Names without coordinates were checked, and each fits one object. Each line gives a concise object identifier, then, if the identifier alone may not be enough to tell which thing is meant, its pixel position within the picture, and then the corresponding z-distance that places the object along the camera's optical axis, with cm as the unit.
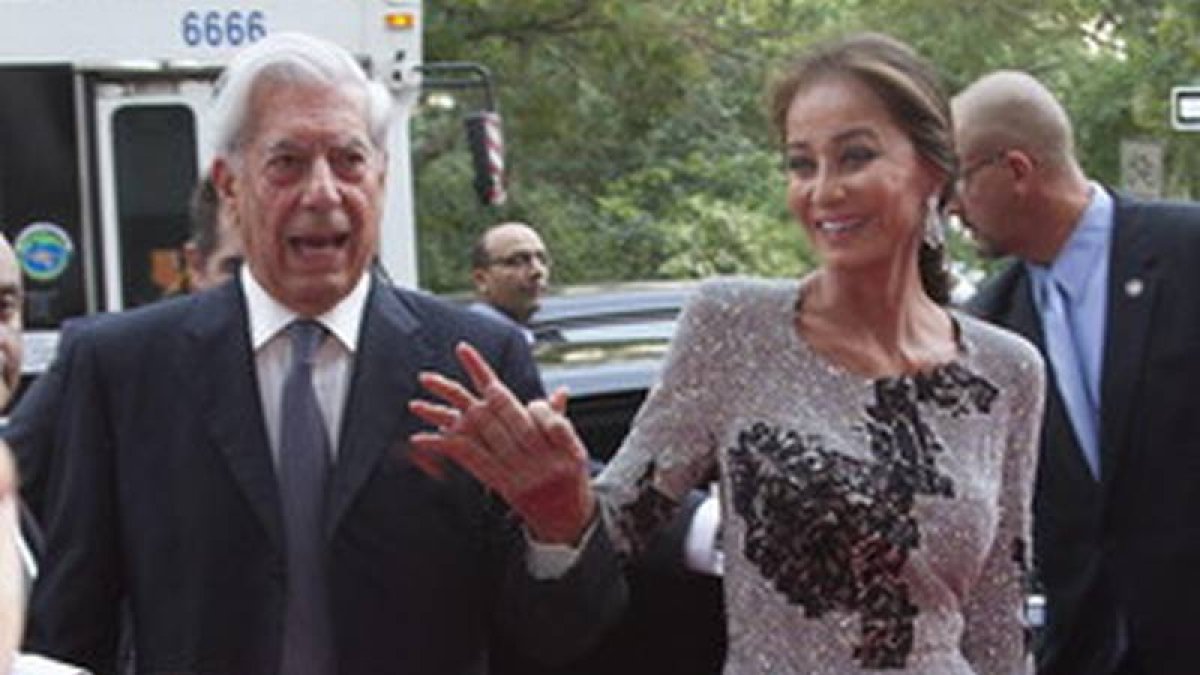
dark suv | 482
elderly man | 307
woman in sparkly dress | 321
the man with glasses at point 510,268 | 856
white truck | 955
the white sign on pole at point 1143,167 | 1388
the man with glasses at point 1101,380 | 422
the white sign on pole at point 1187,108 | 717
